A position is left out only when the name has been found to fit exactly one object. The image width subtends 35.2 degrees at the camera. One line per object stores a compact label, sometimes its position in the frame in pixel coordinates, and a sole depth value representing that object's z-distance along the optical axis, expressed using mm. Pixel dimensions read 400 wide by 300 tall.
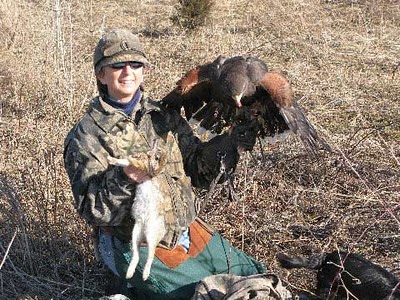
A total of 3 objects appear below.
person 2963
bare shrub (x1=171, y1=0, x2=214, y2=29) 10273
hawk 3506
